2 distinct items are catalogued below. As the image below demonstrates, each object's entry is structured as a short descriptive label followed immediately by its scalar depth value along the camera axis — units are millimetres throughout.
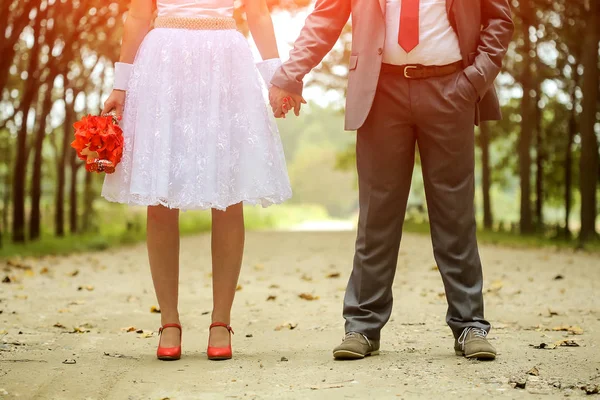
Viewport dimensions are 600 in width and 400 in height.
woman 7207
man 7093
